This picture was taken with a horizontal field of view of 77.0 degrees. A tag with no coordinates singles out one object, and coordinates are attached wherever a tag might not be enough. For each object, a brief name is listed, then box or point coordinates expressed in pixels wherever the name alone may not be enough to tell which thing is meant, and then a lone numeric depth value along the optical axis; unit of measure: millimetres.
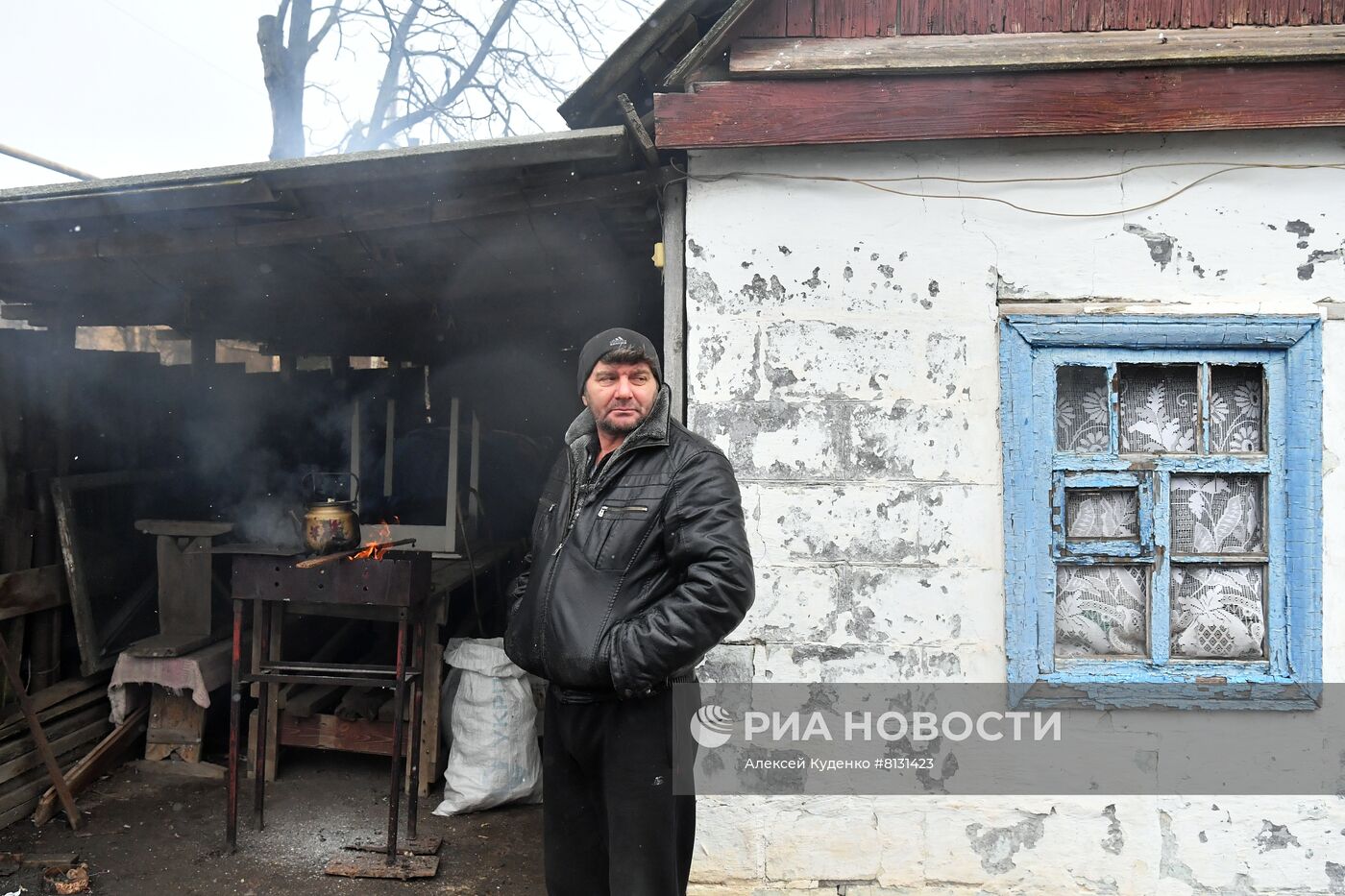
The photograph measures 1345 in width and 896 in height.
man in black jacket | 2605
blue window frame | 3459
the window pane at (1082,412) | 3570
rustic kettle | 4320
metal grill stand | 4234
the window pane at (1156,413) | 3574
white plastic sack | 4793
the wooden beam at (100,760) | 4676
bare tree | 14016
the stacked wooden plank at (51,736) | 4672
